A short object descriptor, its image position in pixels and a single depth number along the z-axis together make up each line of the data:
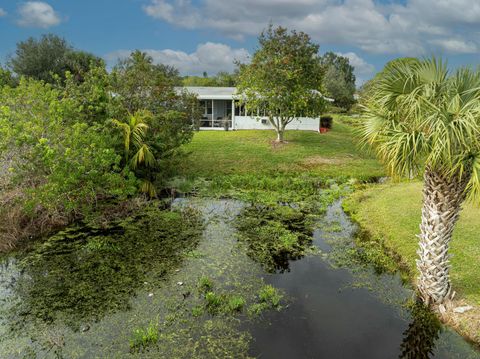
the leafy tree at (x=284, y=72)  21.28
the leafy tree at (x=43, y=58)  33.72
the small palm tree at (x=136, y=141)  13.41
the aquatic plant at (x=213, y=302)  7.25
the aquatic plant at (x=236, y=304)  7.23
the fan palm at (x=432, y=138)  5.92
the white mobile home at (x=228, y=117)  28.70
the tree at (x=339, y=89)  49.91
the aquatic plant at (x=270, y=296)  7.51
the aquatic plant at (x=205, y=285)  7.94
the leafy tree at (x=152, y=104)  14.64
